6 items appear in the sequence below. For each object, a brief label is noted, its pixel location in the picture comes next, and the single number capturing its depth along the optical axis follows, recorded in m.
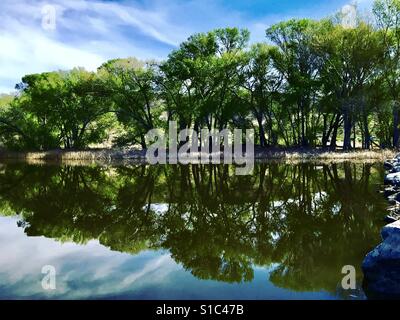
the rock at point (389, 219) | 10.38
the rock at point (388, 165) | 25.50
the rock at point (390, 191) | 14.65
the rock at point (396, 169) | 20.33
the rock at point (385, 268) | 6.34
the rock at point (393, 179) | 16.34
